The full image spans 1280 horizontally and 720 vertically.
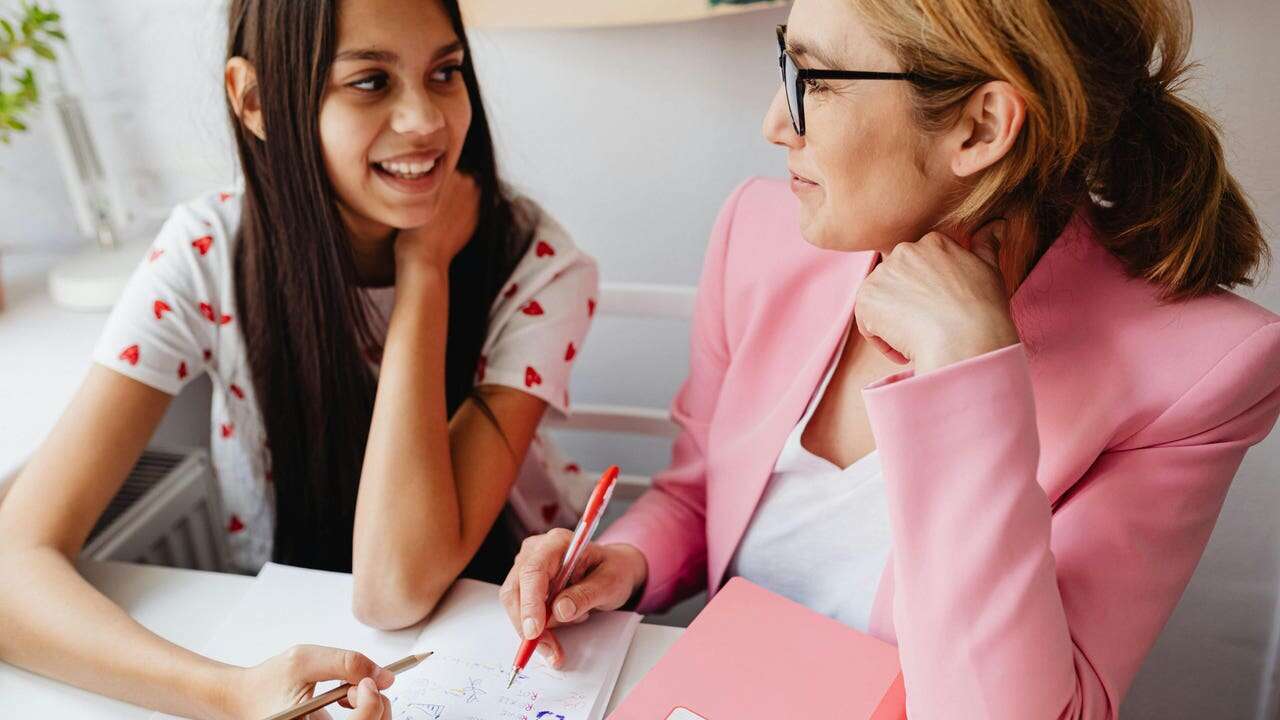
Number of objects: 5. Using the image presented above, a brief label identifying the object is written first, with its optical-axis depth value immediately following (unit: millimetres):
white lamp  1513
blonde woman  712
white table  854
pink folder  785
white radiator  1315
